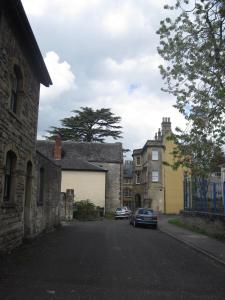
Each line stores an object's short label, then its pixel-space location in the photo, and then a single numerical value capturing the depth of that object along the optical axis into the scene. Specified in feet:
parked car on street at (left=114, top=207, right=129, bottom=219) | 147.33
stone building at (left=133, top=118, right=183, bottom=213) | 187.52
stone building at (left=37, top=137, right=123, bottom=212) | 155.84
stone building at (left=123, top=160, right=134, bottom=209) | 247.17
